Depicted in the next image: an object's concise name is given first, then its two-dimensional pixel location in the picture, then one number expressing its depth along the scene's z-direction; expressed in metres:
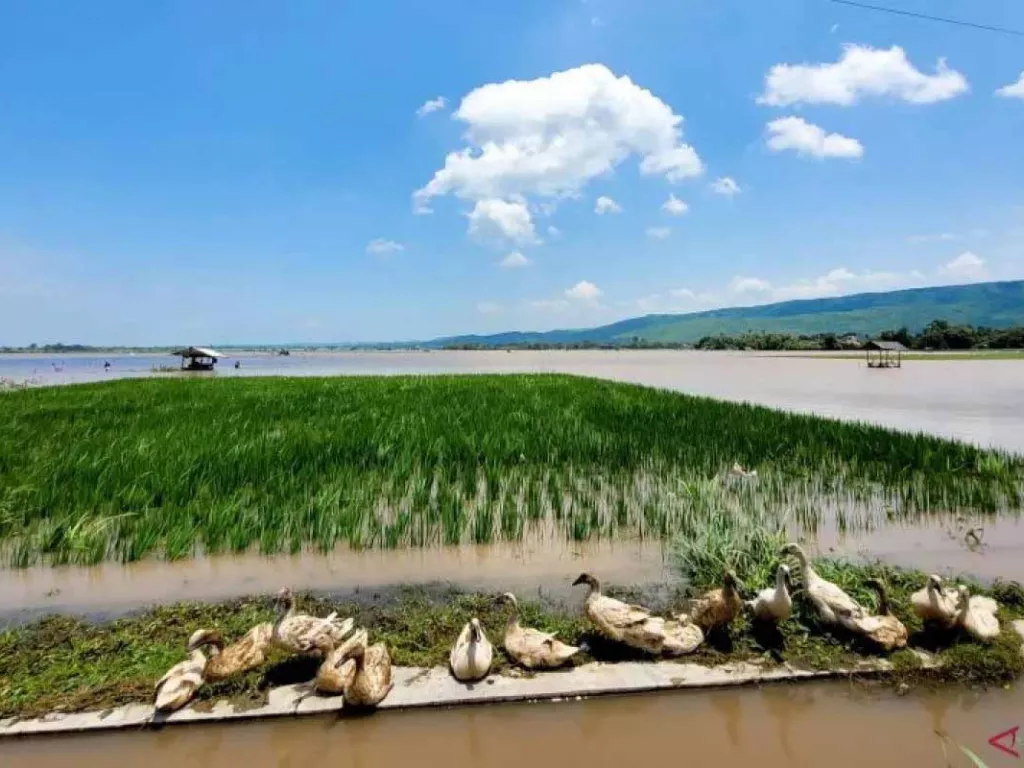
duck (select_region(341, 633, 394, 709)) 3.18
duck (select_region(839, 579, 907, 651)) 3.58
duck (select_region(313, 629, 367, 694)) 3.29
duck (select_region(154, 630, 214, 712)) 3.16
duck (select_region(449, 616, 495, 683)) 3.40
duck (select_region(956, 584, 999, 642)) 3.63
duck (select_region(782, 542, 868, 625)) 3.74
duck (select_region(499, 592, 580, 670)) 3.51
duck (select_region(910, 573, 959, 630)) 3.64
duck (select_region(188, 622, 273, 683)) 3.44
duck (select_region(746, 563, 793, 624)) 3.71
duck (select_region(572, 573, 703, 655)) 3.63
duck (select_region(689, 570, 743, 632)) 3.79
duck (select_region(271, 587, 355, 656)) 3.58
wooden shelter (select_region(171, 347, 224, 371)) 45.19
